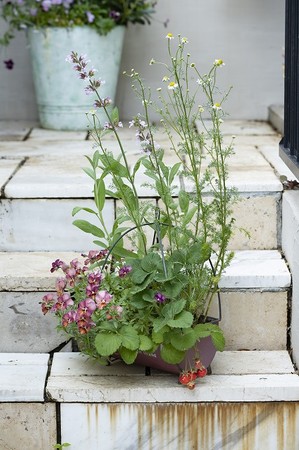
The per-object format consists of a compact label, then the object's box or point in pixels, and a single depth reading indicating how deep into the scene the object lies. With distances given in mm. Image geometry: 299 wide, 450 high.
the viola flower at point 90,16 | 4923
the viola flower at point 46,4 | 4896
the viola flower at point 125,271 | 2912
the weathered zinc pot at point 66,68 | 4999
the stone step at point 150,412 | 2909
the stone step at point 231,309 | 3201
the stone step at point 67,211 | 3493
